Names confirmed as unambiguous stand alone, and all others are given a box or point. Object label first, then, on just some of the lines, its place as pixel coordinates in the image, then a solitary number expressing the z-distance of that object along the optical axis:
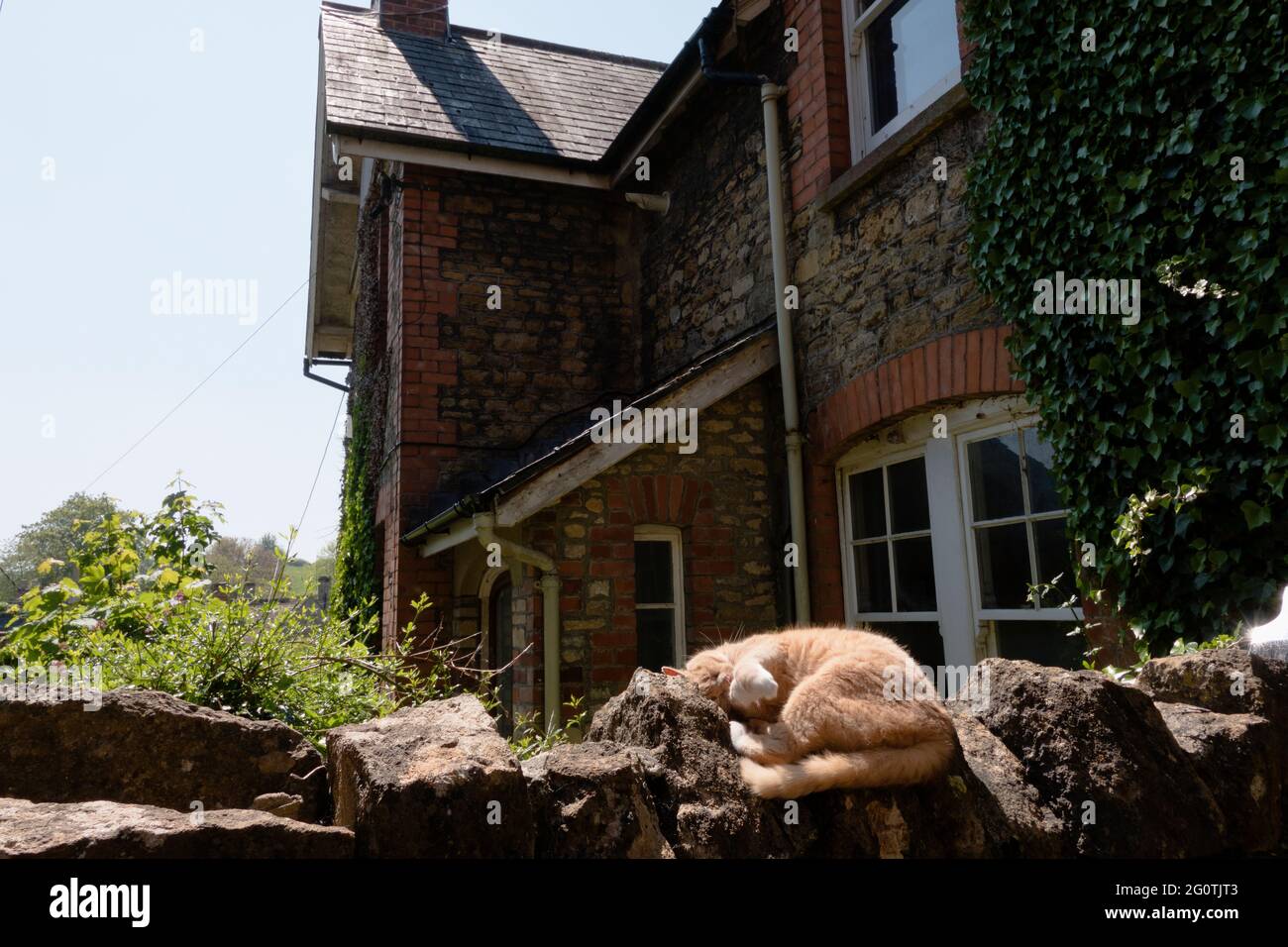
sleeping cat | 1.80
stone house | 4.92
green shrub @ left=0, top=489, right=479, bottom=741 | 2.62
